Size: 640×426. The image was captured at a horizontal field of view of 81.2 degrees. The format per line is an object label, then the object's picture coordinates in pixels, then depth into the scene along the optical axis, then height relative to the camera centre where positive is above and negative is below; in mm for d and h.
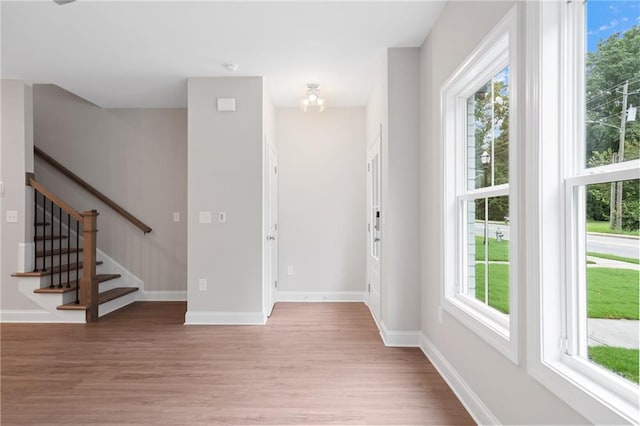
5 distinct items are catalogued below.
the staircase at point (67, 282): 4125 -750
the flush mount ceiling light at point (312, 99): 4277 +1371
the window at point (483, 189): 1739 +171
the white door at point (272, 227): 4422 -132
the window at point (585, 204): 1225 +49
